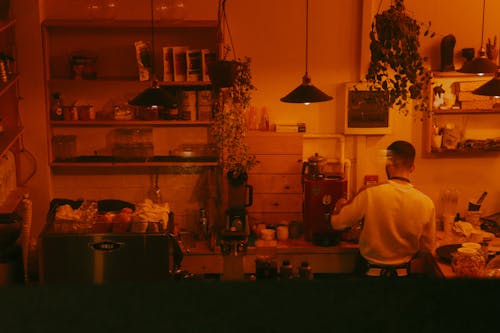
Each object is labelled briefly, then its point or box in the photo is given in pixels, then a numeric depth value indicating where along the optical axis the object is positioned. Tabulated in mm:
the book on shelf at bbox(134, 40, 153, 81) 5684
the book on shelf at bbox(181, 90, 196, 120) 5789
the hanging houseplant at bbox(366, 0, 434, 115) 4312
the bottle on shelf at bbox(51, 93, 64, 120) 5791
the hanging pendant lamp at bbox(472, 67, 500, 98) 4500
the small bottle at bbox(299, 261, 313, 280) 3711
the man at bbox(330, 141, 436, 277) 4496
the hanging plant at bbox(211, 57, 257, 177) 5660
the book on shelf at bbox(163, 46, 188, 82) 5715
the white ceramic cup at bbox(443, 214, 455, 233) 5812
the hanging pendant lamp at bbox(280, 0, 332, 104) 4484
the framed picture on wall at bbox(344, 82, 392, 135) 5926
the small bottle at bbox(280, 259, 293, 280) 3742
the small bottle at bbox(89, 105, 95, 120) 5832
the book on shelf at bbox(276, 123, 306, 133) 5934
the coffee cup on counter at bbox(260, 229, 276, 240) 5672
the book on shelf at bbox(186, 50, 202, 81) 5699
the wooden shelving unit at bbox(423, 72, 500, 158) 5898
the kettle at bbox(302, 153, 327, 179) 5625
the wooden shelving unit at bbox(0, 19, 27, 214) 5176
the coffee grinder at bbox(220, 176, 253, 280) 5594
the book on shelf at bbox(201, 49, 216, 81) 5703
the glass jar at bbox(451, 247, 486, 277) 4207
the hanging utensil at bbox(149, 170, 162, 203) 6039
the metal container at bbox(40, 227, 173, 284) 3594
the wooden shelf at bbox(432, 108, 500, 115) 5895
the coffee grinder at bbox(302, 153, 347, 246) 5504
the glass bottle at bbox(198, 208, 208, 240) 5809
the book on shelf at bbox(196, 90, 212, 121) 5773
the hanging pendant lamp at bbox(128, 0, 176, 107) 4207
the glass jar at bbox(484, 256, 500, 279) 4082
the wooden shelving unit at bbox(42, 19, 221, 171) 5797
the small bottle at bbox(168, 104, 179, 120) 5793
